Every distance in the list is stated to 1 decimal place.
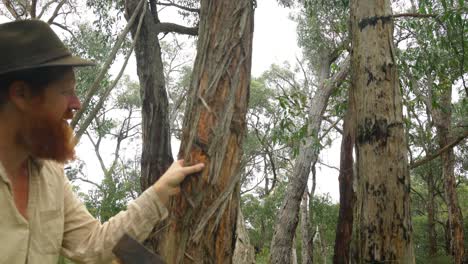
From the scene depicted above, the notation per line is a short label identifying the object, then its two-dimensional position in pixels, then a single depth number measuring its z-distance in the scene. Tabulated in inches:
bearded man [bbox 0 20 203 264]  68.4
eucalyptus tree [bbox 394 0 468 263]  256.5
